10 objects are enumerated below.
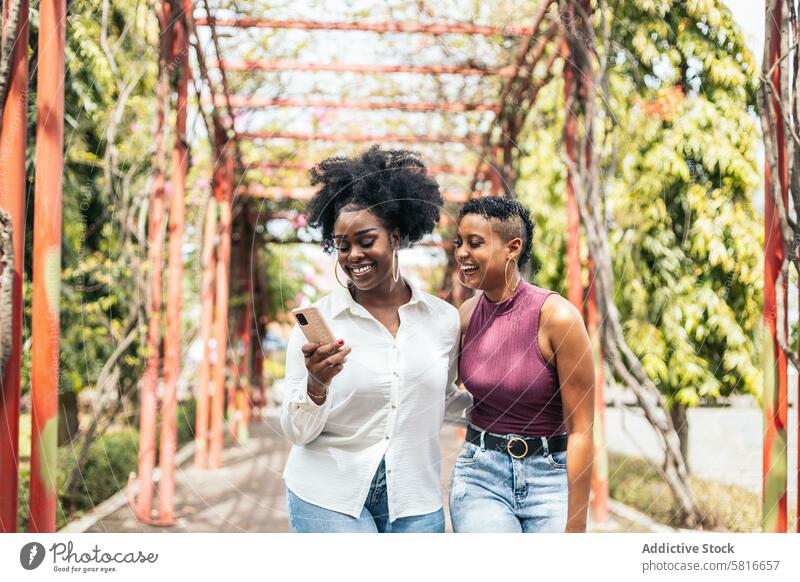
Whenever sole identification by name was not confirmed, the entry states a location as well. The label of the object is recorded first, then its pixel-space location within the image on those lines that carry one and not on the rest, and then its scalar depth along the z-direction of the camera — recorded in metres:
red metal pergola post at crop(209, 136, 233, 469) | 5.29
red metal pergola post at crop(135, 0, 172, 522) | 3.46
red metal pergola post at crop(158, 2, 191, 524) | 3.57
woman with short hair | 1.87
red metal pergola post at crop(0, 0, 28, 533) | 2.21
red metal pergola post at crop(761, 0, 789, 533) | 2.43
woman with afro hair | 1.87
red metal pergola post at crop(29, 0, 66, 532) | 2.25
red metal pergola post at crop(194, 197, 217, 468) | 4.96
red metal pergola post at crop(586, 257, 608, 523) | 3.43
